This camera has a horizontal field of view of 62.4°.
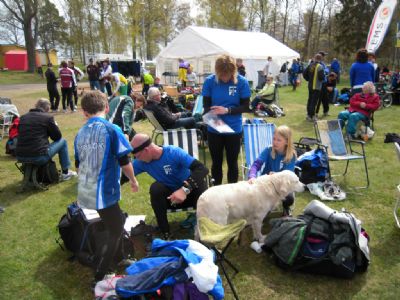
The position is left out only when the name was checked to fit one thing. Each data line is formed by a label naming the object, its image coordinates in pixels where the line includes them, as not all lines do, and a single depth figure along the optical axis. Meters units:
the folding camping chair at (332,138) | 5.27
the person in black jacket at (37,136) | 4.93
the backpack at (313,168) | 4.87
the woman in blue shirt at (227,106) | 3.98
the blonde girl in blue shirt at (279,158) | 3.78
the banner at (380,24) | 13.90
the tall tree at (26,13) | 26.92
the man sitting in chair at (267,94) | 10.76
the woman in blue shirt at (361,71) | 8.44
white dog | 3.01
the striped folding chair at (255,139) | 5.04
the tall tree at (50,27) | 44.97
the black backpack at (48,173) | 5.22
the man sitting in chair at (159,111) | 6.40
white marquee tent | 18.19
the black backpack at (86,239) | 3.20
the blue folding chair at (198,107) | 7.93
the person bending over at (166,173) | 3.10
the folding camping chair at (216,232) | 2.32
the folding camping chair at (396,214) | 3.67
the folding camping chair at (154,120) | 6.41
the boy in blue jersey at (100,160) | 2.51
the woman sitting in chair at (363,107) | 7.50
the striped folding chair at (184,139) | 5.02
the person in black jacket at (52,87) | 11.57
